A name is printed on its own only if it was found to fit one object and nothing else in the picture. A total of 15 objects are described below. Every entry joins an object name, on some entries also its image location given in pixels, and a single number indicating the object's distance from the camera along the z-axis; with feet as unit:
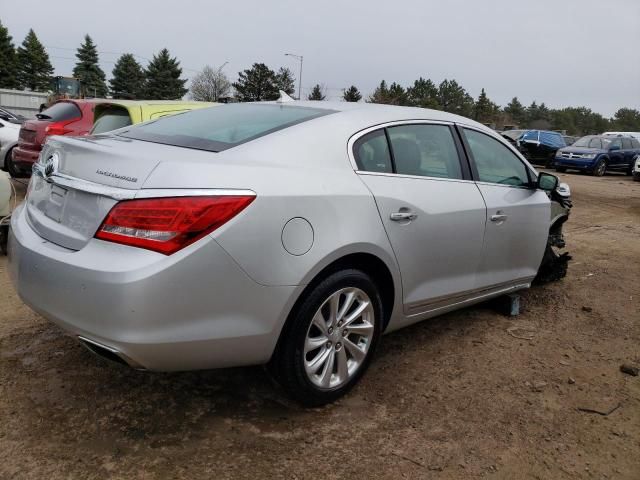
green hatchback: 22.52
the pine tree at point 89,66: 257.34
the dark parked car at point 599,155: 65.21
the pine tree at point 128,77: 255.70
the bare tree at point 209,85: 206.70
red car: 27.32
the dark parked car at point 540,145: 70.03
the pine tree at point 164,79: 244.63
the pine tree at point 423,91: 259.19
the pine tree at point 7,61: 219.00
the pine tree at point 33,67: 239.91
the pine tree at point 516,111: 324.64
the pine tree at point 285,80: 178.50
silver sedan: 7.16
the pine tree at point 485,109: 242.17
